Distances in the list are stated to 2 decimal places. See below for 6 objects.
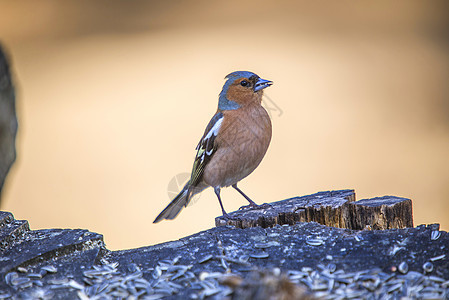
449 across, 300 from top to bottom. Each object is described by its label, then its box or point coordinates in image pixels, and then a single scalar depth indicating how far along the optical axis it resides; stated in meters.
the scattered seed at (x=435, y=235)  6.81
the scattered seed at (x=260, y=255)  6.83
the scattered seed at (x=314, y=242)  7.02
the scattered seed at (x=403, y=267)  6.34
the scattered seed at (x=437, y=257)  6.49
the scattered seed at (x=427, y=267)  6.33
